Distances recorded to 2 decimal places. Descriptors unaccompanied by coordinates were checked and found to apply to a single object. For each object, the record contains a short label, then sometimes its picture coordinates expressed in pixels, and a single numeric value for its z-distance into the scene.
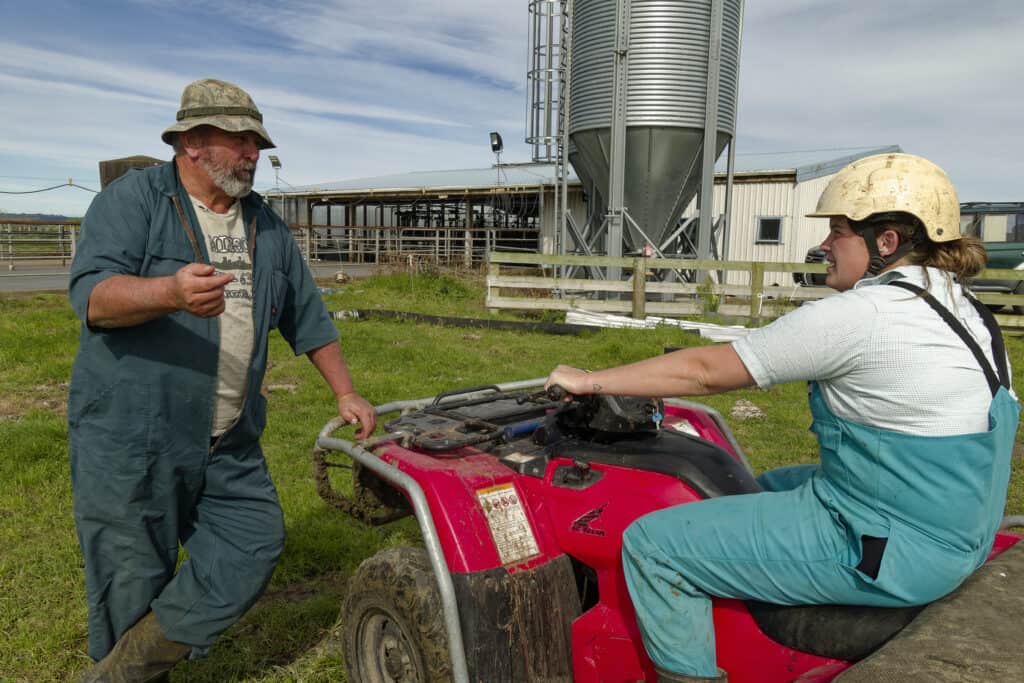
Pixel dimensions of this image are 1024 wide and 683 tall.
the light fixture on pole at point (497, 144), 25.08
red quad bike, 2.30
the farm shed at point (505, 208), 20.73
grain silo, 14.28
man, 2.60
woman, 1.83
